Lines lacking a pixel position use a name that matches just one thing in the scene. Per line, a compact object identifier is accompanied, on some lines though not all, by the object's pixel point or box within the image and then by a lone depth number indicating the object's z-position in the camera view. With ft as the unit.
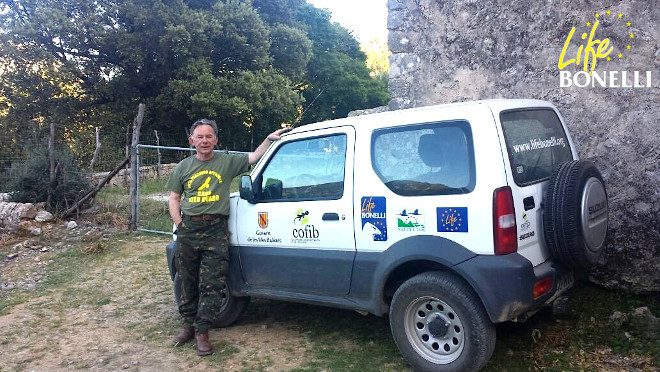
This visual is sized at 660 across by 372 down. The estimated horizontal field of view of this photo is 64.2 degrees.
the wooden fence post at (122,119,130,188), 31.14
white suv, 10.37
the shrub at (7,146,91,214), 31.27
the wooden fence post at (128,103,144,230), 29.07
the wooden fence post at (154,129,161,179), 34.75
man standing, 13.75
